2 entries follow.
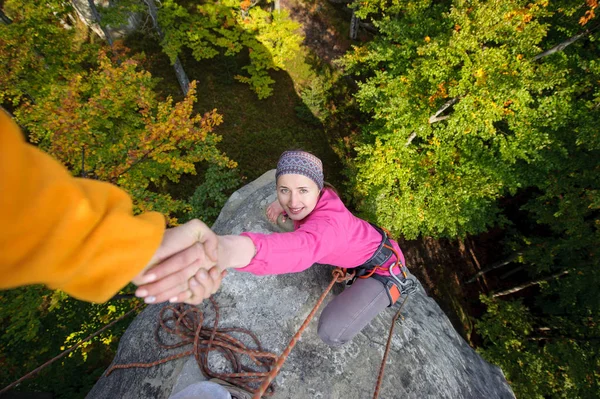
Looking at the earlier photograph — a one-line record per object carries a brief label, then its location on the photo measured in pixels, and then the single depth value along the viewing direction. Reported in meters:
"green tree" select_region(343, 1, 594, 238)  5.32
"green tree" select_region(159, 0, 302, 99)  9.03
